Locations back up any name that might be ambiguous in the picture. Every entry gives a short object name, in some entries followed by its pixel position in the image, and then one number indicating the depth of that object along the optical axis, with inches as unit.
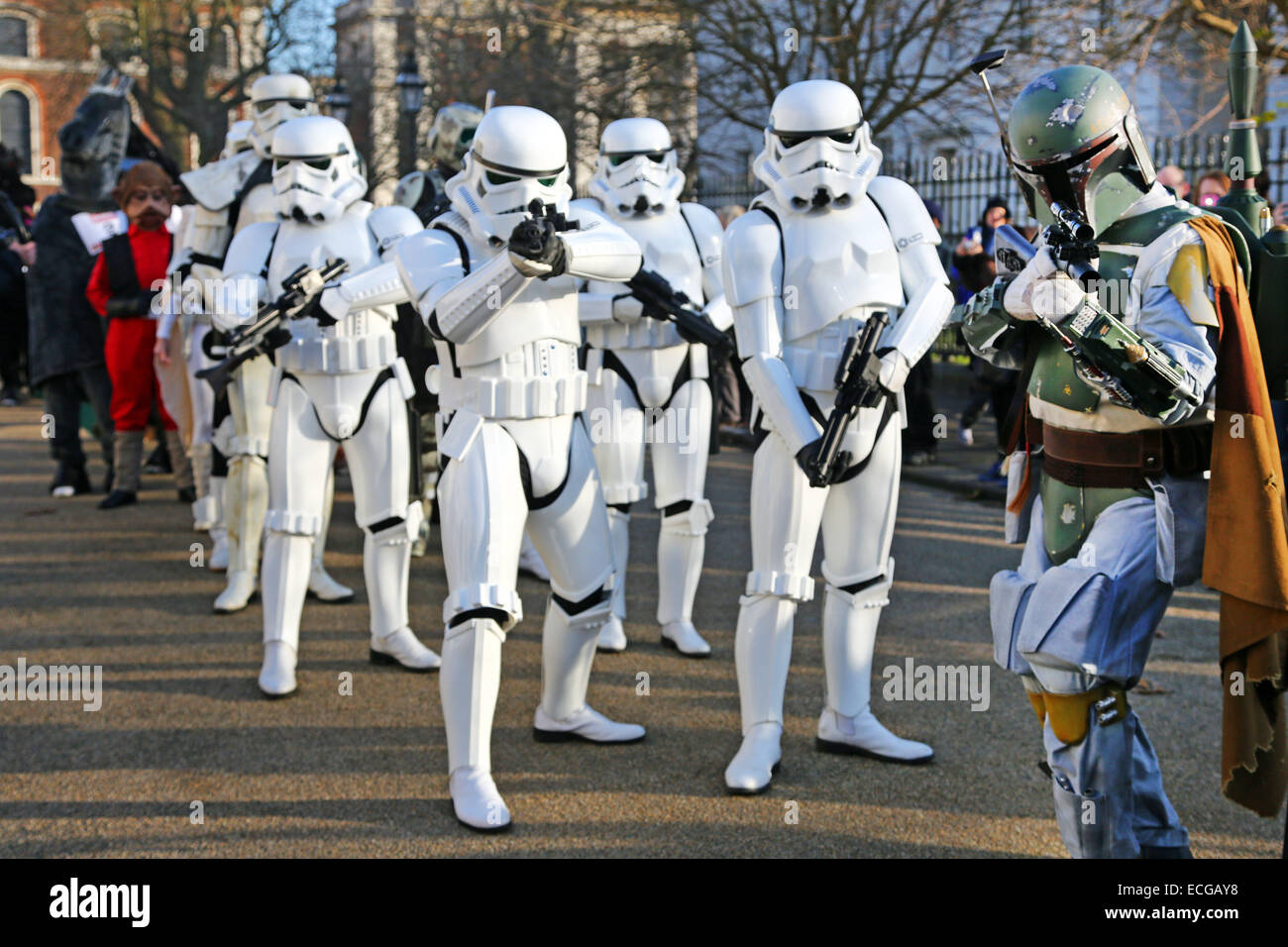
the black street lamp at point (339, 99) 573.9
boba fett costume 122.1
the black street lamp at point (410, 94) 518.0
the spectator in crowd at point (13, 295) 548.7
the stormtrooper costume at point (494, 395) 163.9
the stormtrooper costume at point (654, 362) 233.8
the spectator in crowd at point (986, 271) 377.1
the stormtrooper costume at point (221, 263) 264.2
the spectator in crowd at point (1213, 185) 350.6
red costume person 337.1
